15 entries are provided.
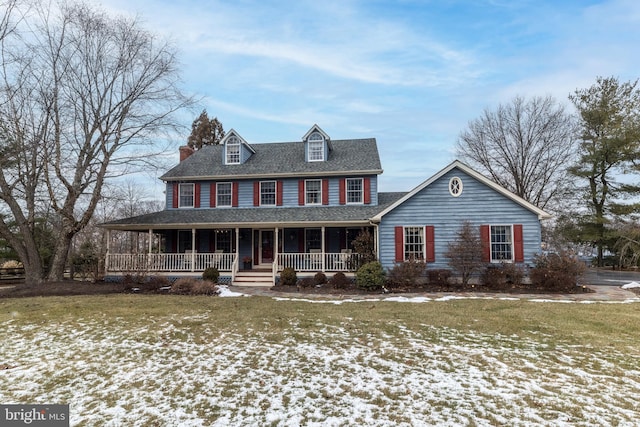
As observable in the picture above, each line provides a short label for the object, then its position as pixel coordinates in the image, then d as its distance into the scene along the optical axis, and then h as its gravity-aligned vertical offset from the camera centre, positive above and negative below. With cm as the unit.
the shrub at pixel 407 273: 1435 -163
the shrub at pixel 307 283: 1496 -209
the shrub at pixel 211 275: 1596 -176
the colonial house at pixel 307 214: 1508 +101
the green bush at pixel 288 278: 1552 -190
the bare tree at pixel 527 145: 2692 +732
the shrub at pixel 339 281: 1474 -201
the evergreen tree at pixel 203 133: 3681 +1133
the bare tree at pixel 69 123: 1513 +532
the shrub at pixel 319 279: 1532 -195
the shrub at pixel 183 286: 1352 -197
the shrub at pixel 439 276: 1437 -178
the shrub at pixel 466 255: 1403 -89
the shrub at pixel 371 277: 1417 -175
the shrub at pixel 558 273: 1327 -163
